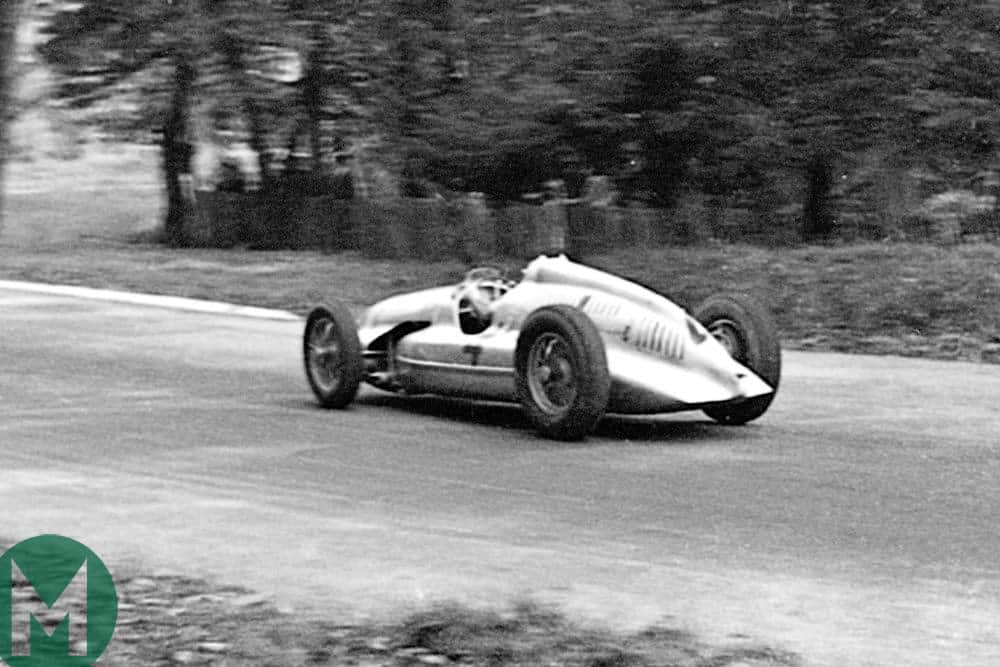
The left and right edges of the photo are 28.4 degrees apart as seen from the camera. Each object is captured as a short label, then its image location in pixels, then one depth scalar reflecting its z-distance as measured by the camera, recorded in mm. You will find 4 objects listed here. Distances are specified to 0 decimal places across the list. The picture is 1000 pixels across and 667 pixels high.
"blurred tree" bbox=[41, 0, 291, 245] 24859
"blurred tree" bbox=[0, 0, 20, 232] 26672
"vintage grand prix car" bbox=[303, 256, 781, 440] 10023
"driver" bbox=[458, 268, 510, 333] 11141
